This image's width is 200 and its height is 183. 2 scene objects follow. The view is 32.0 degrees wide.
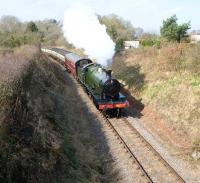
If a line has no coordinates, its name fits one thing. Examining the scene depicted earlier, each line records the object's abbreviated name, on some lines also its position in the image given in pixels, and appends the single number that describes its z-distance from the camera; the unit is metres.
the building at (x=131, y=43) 52.63
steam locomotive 22.53
